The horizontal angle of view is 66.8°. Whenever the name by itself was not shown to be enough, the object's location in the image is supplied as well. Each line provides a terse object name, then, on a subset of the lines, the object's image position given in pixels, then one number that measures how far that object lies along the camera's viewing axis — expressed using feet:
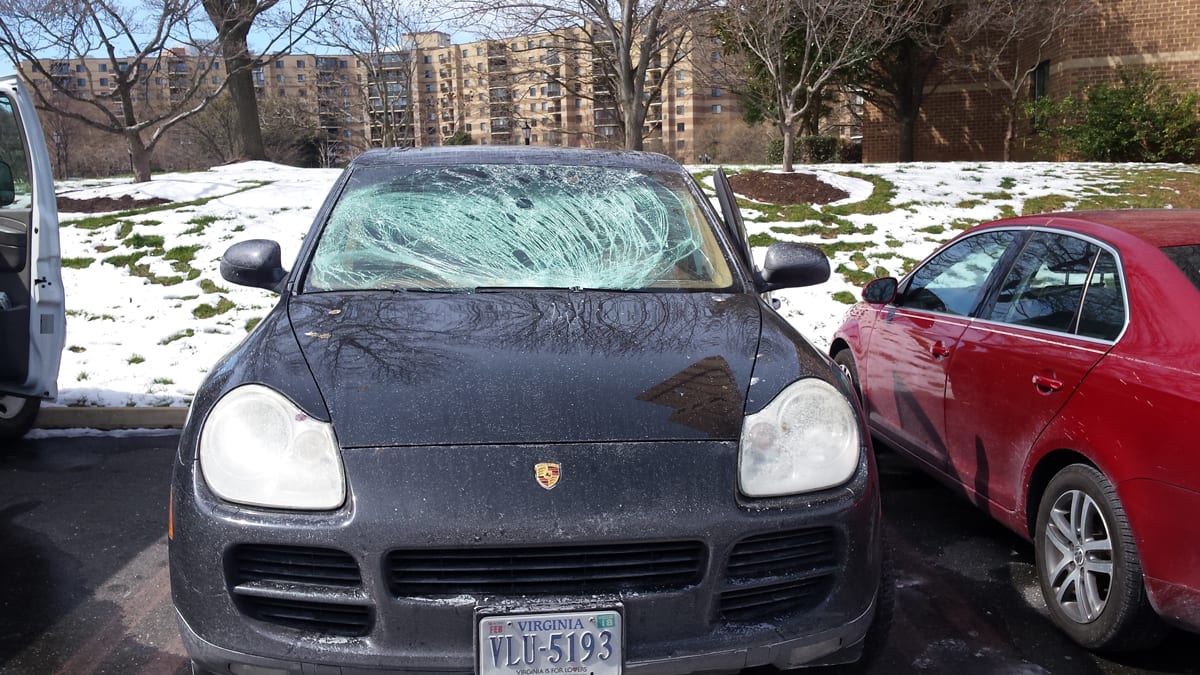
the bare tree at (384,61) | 71.77
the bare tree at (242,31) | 50.72
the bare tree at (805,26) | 42.24
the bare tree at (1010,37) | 66.67
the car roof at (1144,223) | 10.54
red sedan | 8.74
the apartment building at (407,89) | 60.54
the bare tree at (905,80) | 80.19
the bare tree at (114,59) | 45.37
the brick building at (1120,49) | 71.05
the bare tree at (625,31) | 46.01
